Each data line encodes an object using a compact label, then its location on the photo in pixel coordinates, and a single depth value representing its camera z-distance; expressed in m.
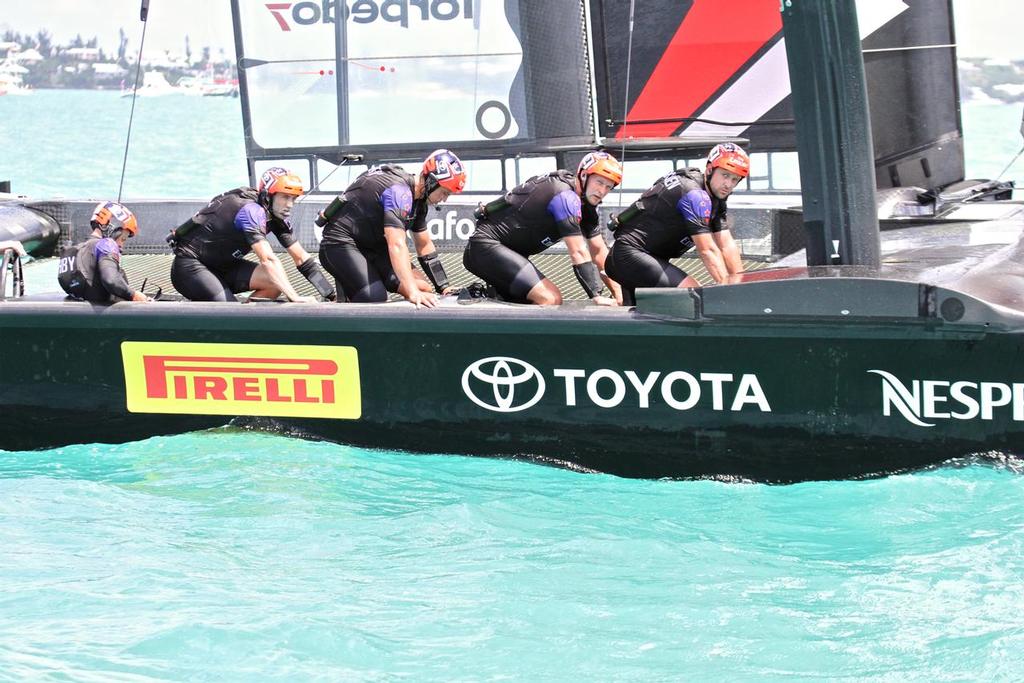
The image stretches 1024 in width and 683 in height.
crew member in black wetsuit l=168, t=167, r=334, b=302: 13.84
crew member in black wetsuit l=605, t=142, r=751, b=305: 12.98
